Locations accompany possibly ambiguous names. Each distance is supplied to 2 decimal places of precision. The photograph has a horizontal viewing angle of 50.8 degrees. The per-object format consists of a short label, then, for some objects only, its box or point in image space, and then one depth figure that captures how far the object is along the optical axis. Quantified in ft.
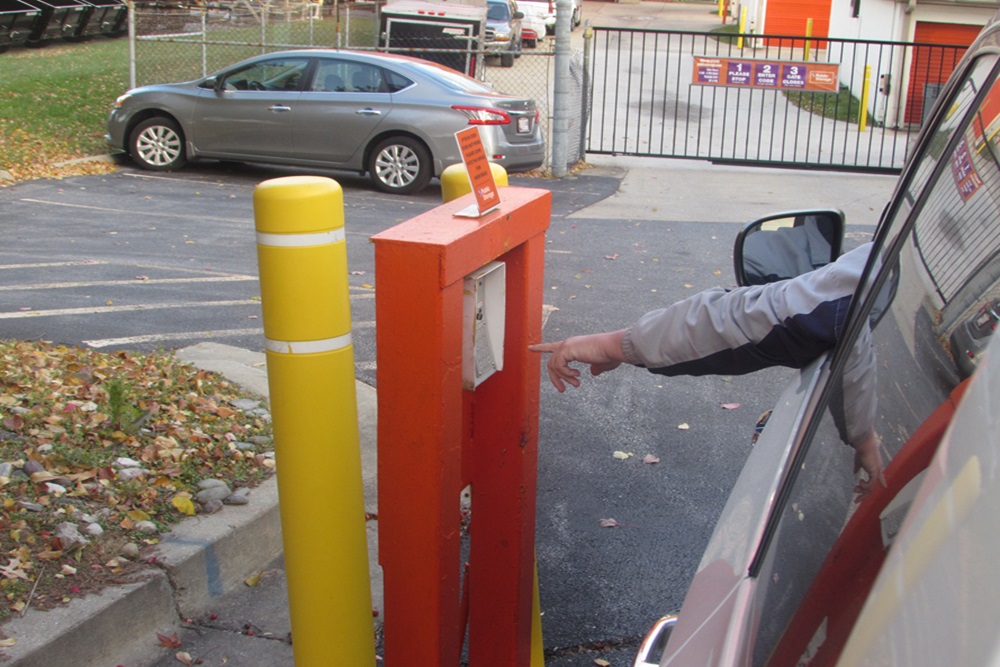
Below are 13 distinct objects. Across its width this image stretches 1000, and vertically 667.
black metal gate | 49.26
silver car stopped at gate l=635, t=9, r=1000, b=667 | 2.81
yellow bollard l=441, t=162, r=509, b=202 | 9.69
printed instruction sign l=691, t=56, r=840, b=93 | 48.60
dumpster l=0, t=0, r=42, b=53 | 68.18
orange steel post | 7.41
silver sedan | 41.37
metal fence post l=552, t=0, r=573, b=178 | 45.09
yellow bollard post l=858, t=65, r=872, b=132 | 52.26
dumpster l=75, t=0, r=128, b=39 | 78.43
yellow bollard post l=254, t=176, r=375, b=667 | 7.23
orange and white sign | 8.11
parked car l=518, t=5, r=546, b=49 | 107.34
